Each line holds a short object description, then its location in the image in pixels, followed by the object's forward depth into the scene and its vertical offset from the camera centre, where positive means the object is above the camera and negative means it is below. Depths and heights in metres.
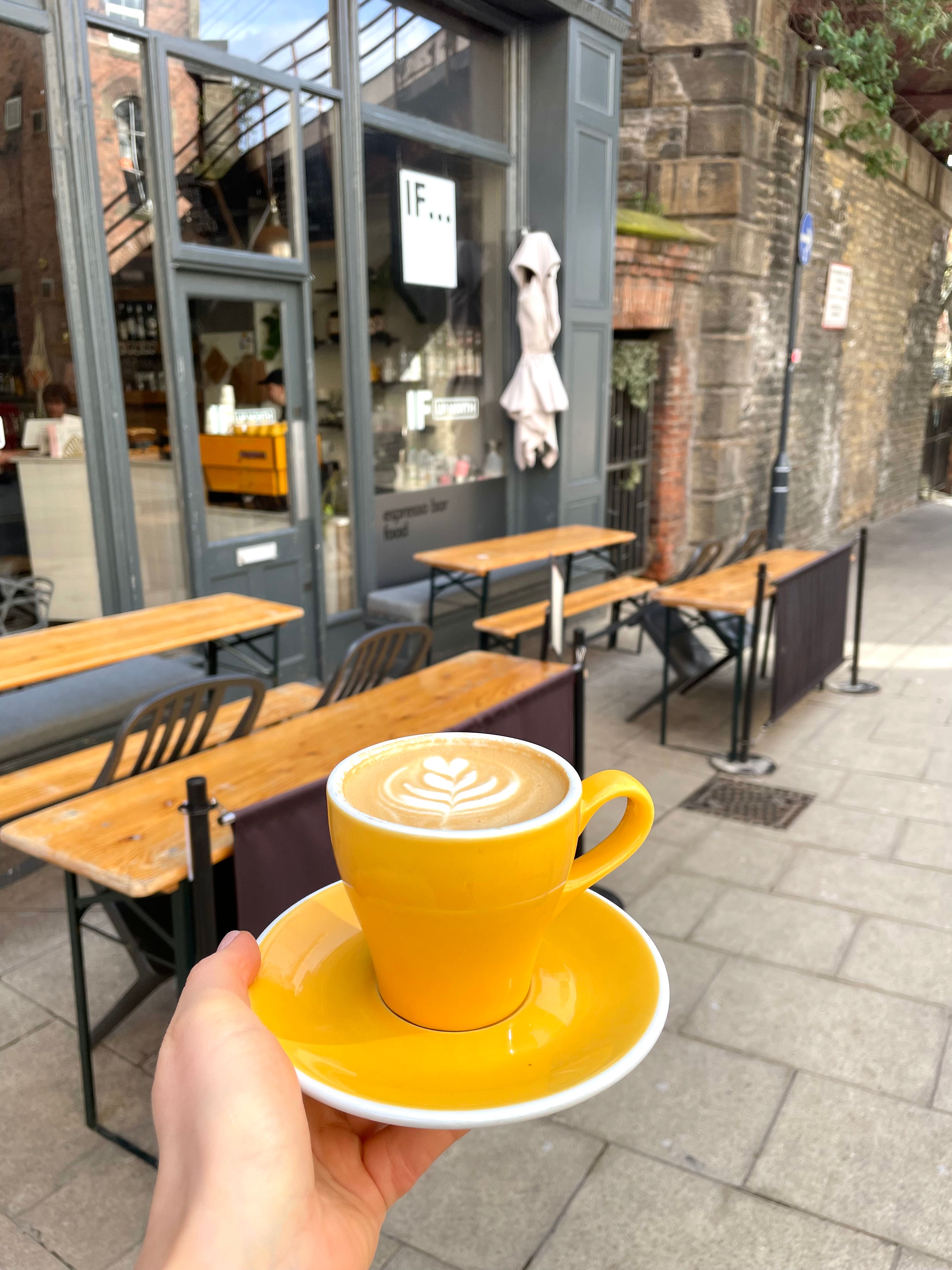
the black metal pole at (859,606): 6.24 -1.34
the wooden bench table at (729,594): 5.13 -1.07
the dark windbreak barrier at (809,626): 5.24 -1.30
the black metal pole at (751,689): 4.96 -1.55
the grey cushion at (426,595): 6.39 -1.33
